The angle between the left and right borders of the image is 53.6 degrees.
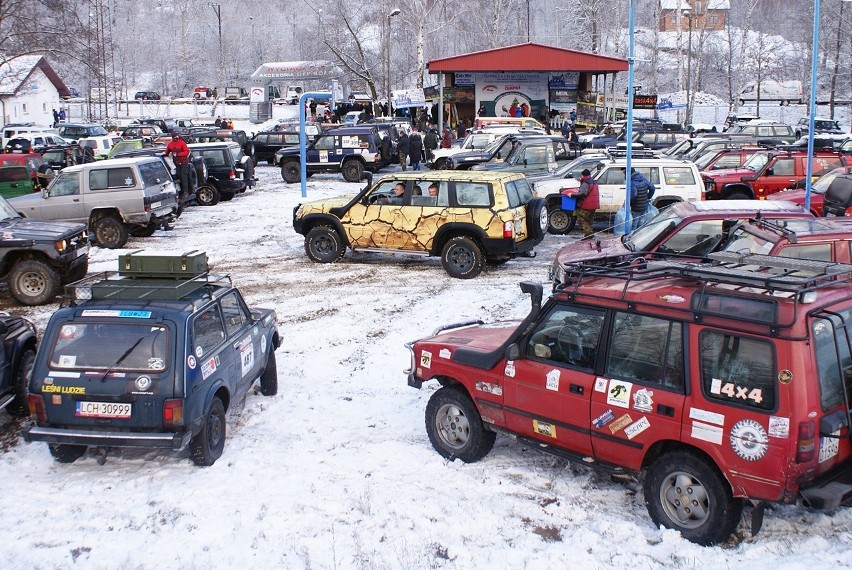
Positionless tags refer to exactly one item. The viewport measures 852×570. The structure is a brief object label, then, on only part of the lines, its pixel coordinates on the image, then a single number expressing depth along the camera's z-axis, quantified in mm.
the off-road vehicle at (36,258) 12742
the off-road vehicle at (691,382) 5246
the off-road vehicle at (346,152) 27594
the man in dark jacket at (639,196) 15891
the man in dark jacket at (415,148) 28531
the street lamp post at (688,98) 49131
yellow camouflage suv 13977
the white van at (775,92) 61281
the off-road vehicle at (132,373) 6891
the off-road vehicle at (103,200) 17375
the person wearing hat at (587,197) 16875
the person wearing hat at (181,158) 21188
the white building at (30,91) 54531
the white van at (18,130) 37531
